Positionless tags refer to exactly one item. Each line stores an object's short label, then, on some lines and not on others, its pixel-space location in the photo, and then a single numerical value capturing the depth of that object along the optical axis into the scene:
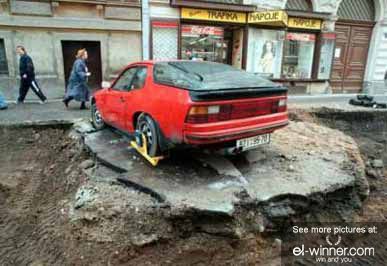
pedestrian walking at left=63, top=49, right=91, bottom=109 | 7.87
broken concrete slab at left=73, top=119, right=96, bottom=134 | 5.83
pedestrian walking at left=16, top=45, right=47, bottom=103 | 8.17
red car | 3.29
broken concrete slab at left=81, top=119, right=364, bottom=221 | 3.29
